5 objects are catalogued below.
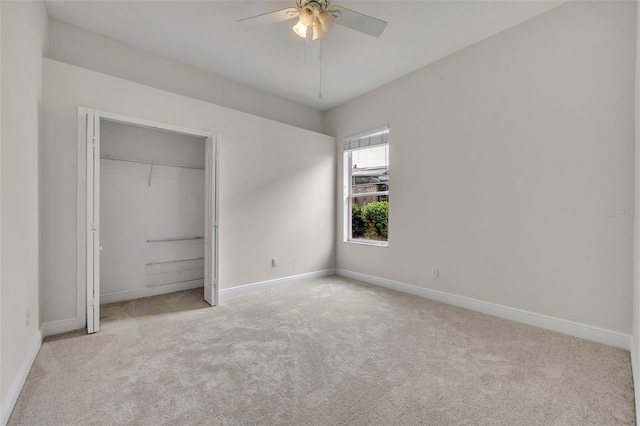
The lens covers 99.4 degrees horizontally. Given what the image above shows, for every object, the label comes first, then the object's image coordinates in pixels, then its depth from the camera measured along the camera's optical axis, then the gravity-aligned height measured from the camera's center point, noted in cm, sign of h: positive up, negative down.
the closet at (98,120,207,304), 352 +0
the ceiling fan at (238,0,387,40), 223 +167
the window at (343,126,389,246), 432 +43
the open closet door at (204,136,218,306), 341 -9
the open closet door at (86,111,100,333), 260 -7
